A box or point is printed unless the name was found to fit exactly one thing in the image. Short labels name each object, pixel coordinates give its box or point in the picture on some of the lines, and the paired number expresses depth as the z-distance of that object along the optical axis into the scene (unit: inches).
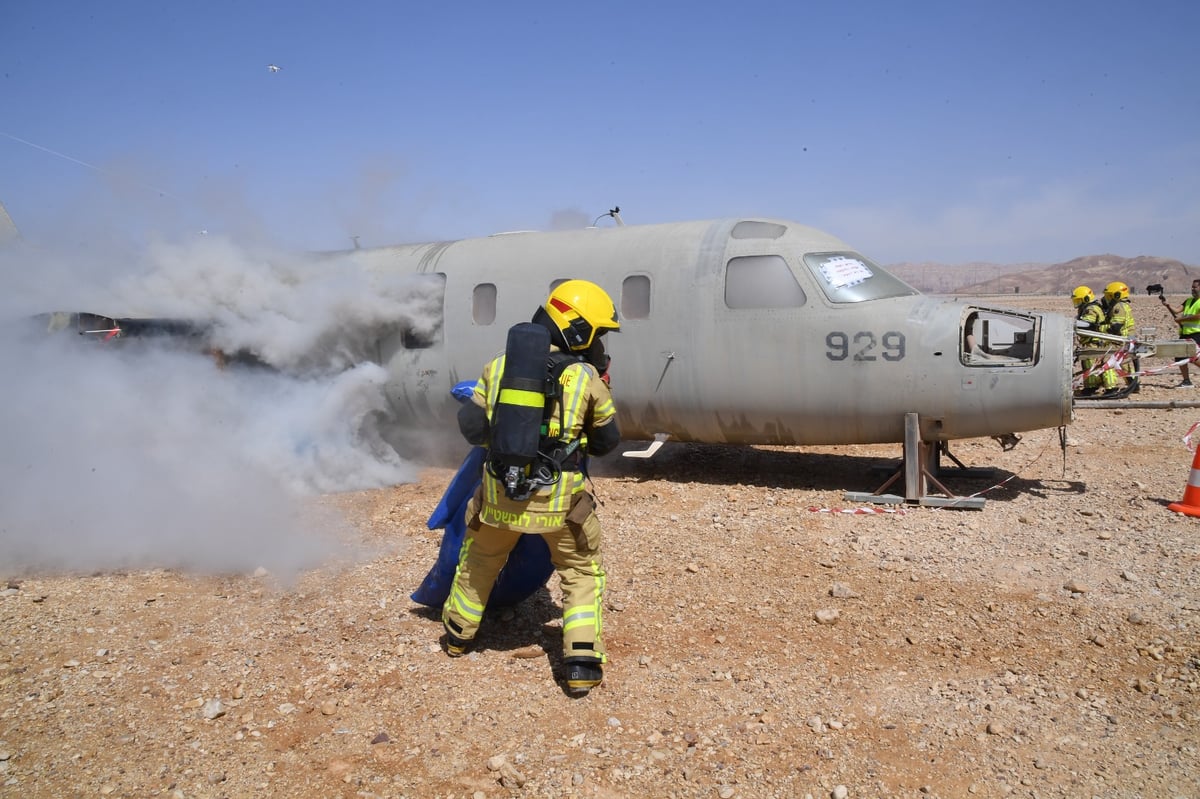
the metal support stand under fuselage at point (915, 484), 315.0
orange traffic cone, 293.7
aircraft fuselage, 306.0
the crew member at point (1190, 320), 619.2
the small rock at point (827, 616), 219.1
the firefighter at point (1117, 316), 567.5
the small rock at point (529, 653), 204.3
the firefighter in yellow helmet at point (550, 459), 177.3
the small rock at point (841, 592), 234.8
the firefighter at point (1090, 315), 563.2
